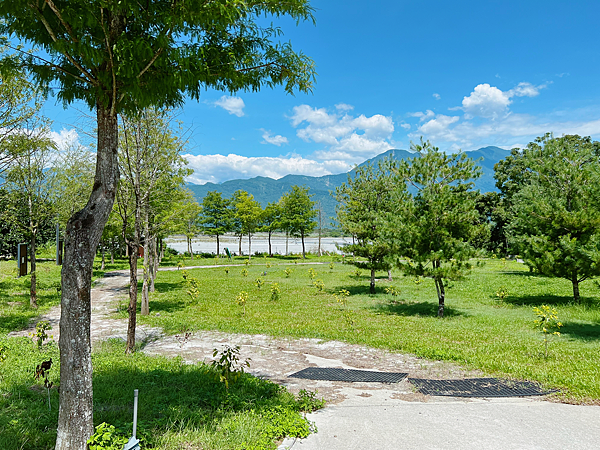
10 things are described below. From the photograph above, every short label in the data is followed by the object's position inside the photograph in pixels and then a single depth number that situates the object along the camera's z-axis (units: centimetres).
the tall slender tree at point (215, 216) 4697
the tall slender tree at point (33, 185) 1334
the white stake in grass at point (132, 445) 291
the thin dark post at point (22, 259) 1529
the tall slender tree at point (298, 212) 4731
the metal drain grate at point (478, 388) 600
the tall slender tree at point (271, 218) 4959
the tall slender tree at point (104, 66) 332
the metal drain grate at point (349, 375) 681
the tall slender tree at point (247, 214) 4609
